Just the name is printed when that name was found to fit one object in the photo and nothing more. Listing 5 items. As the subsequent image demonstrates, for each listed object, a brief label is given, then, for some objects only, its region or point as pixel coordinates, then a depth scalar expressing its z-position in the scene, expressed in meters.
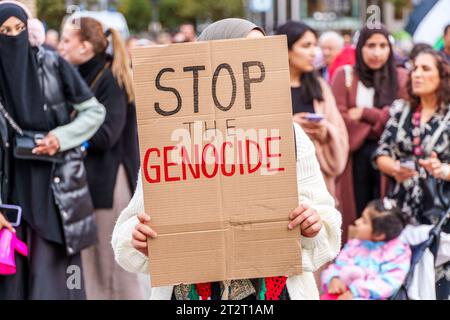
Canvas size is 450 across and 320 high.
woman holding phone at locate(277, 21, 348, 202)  6.94
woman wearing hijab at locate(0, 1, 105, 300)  5.45
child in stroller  5.88
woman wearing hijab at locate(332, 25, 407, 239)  7.57
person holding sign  3.49
